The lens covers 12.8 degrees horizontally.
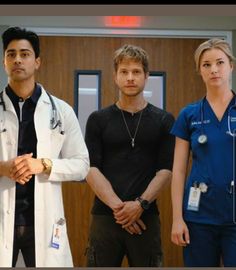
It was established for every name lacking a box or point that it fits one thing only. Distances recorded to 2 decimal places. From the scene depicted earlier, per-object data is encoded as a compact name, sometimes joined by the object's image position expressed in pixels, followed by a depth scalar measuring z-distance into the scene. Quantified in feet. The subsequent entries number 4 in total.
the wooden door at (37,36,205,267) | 20.37
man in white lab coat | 14.36
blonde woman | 14.38
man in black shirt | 15.22
